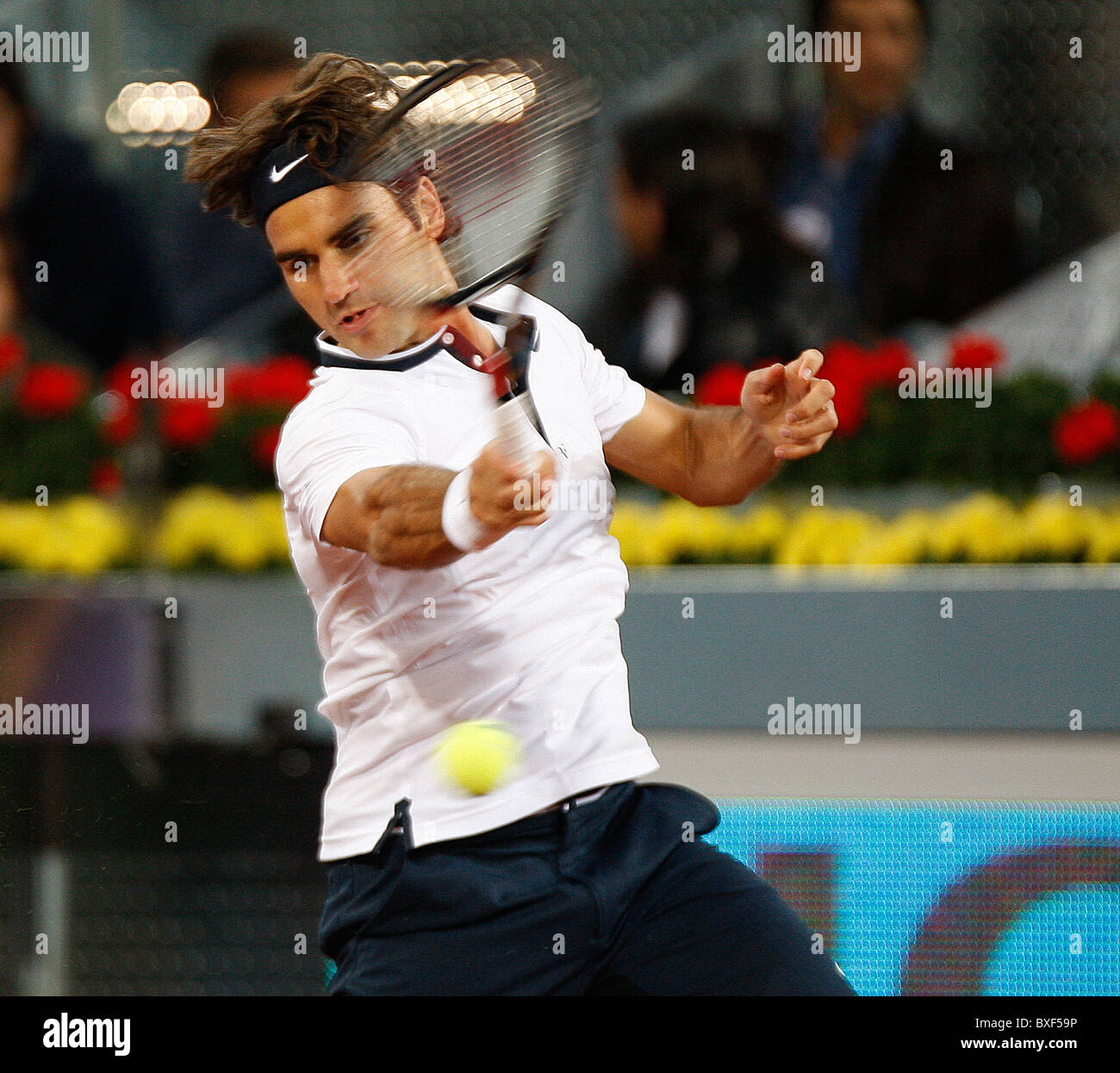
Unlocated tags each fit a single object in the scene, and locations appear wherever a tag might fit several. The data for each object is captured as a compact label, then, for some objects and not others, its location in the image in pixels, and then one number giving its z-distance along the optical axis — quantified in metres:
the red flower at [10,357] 5.88
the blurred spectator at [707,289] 5.99
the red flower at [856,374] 5.52
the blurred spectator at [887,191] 6.03
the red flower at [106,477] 5.71
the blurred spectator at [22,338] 5.89
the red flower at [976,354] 5.64
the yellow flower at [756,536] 5.37
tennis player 2.79
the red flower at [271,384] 5.80
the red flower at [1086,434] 5.33
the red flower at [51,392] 5.82
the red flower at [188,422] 5.79
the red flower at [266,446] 5.66
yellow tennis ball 2.76
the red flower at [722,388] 5.46
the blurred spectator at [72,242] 5.66
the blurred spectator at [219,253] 5.56
